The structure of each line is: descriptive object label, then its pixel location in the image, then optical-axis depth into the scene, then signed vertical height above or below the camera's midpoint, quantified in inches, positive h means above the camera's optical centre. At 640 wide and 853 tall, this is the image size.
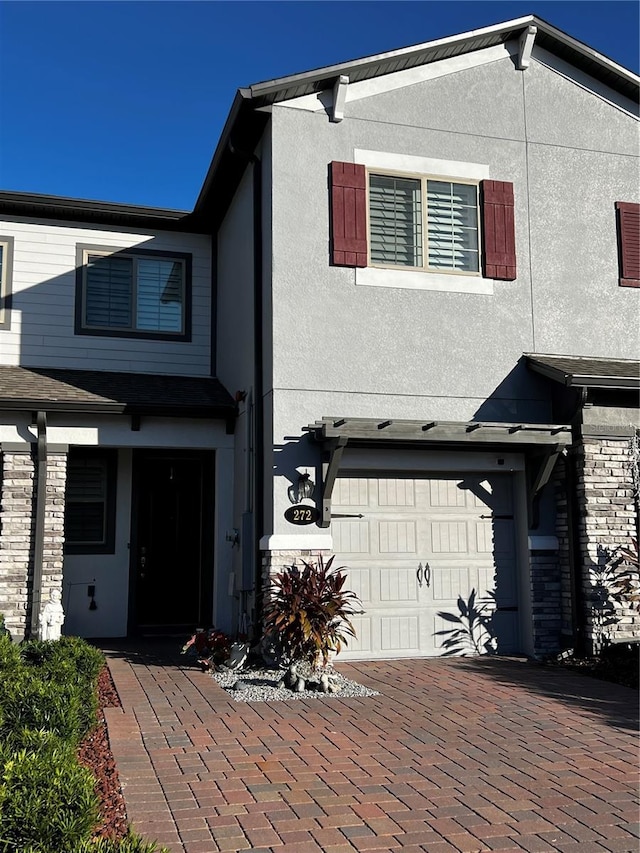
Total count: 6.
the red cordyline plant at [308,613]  318.7 -31.8
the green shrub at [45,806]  140.7 -48.2
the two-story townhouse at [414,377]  368.8 +75.6
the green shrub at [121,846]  131.0 -51.3
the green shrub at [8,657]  251.9 -40.3
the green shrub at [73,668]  232.2 -45.0
